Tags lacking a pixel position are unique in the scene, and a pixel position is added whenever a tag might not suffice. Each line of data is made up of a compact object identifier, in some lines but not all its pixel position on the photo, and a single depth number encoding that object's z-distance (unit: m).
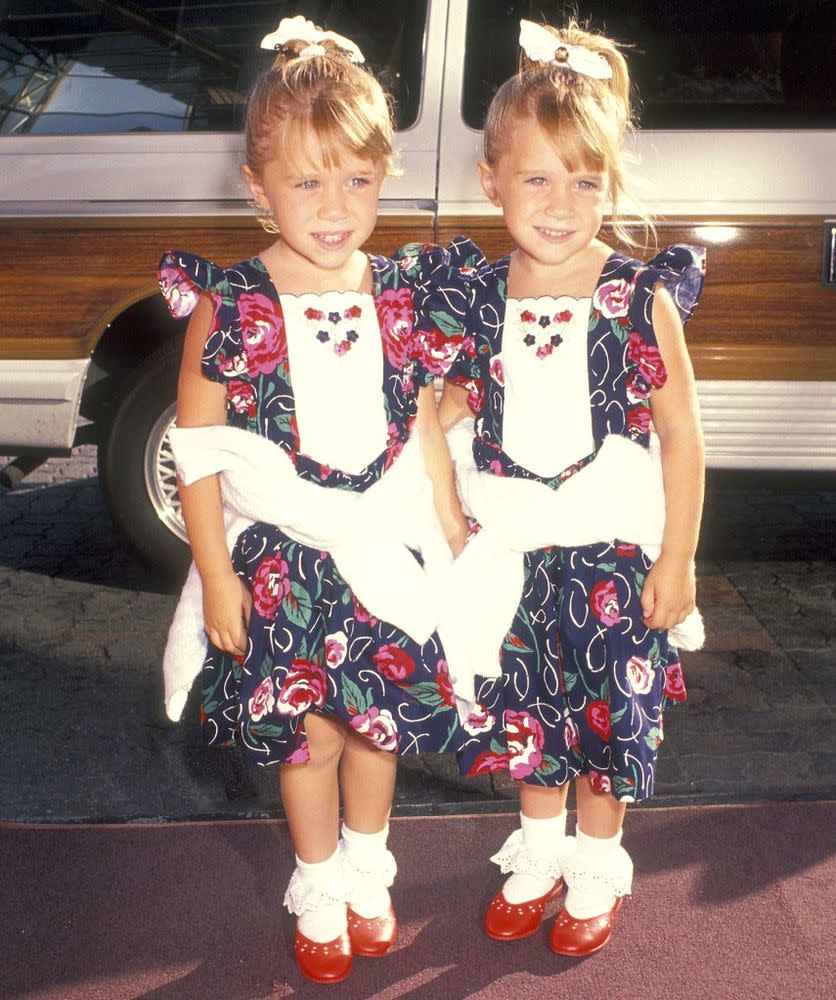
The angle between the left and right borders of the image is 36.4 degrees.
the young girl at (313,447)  2.11
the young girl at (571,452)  2.14
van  3.83
